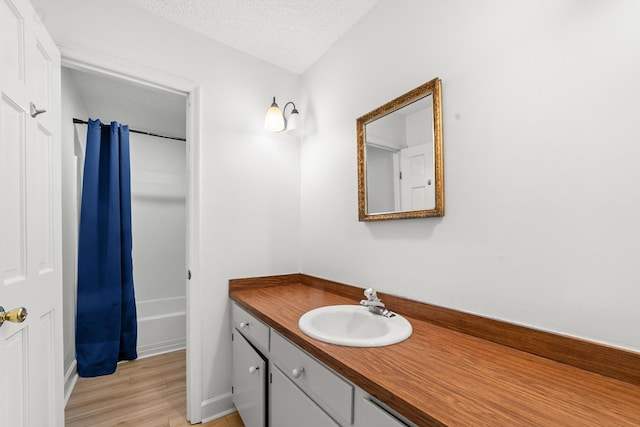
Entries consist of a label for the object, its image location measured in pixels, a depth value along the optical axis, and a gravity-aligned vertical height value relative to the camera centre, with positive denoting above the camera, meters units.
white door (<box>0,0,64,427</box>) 0.95 -0.01
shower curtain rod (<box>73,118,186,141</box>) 2.29 +0.79
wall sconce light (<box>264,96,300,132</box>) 1.85 +0.63
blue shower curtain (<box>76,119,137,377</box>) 2.22 -0.33
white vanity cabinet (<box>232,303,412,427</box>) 0.80 -0.62
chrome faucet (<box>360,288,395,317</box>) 1.26 -0.39
